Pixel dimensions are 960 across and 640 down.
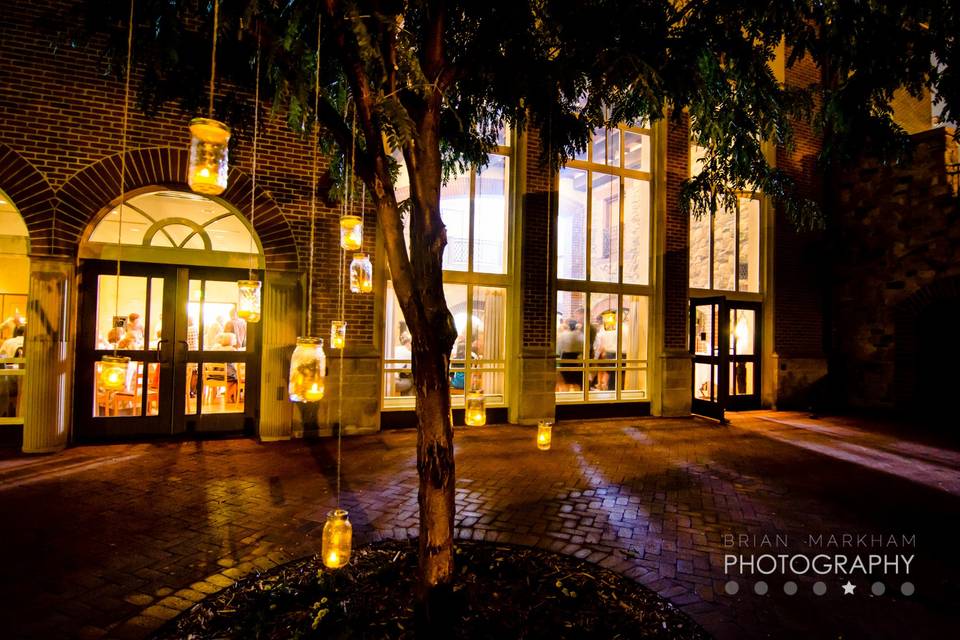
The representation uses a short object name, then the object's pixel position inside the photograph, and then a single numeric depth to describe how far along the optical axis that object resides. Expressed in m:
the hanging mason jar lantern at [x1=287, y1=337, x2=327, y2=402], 2.59
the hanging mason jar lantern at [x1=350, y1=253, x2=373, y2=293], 3.97
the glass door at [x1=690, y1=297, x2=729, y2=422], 9.59
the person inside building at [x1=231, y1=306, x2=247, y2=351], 7.27
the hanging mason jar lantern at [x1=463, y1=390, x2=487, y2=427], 3.94
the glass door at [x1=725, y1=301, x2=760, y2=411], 11.15
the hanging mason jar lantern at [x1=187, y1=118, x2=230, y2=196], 2.14
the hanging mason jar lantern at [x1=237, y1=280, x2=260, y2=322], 3.42
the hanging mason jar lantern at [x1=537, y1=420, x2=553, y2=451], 4.65
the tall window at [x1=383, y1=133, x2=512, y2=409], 8.54
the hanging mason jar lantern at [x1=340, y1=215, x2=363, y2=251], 3.62
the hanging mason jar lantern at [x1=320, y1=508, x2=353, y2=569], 2.49
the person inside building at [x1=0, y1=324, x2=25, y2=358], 6.46
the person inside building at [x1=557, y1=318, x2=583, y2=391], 9.41
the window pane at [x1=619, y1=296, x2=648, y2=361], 9.96
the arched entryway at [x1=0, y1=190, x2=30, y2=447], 6.25
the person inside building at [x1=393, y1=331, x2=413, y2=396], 8.23
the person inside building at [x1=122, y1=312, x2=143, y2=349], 6.76
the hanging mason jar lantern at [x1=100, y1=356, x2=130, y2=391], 2.56
